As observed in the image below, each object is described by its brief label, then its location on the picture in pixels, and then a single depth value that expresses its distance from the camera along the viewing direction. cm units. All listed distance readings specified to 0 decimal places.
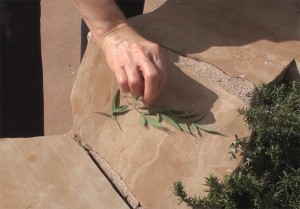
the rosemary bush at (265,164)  140
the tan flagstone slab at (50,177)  143
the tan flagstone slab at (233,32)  165
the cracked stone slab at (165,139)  146
